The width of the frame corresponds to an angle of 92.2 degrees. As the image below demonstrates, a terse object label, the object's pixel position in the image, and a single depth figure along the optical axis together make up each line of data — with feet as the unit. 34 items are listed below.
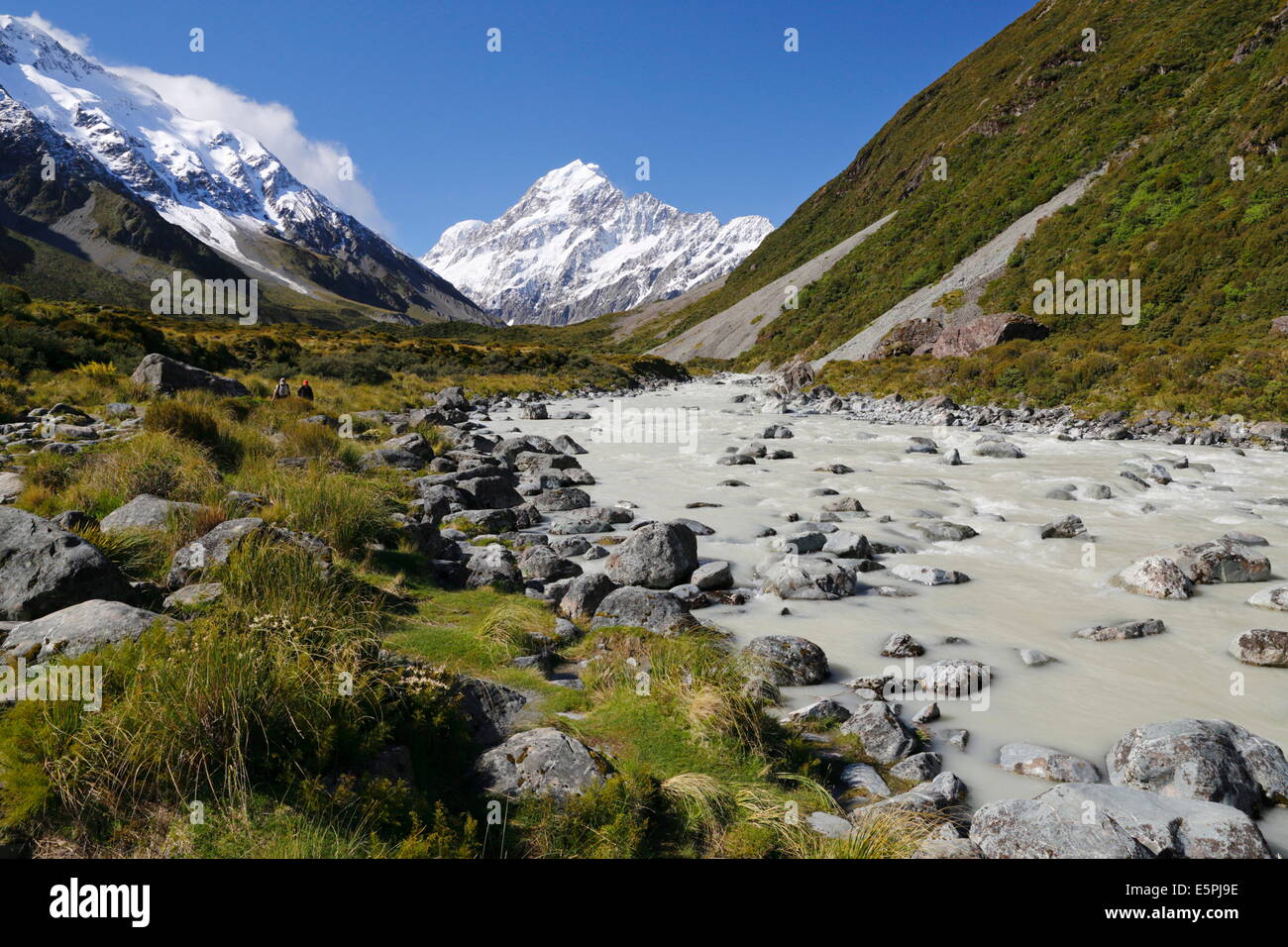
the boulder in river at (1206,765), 13.78
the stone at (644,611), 22.72
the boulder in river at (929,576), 30.12
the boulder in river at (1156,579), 27.40
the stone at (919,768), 15.11
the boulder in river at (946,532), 37.78
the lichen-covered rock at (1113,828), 11.29
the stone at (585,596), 24.49
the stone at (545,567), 28.71
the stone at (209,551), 19.92
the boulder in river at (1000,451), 64.69
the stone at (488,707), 15.02
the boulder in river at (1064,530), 37.40
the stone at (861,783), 14.47
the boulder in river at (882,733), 15.88
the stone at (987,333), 124.06
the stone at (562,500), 44.16
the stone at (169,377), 57.93
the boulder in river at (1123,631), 23.61
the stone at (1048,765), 15.30
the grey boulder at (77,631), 13.42
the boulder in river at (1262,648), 21.07
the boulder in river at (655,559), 28.53
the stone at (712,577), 28.22
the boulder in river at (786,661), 19.90
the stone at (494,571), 26.35
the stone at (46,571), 16.42
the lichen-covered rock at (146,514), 23.16
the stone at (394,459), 48.15
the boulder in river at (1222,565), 28.84
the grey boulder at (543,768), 12.62
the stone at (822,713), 17.42
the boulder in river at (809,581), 27.94
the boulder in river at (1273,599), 26.00
